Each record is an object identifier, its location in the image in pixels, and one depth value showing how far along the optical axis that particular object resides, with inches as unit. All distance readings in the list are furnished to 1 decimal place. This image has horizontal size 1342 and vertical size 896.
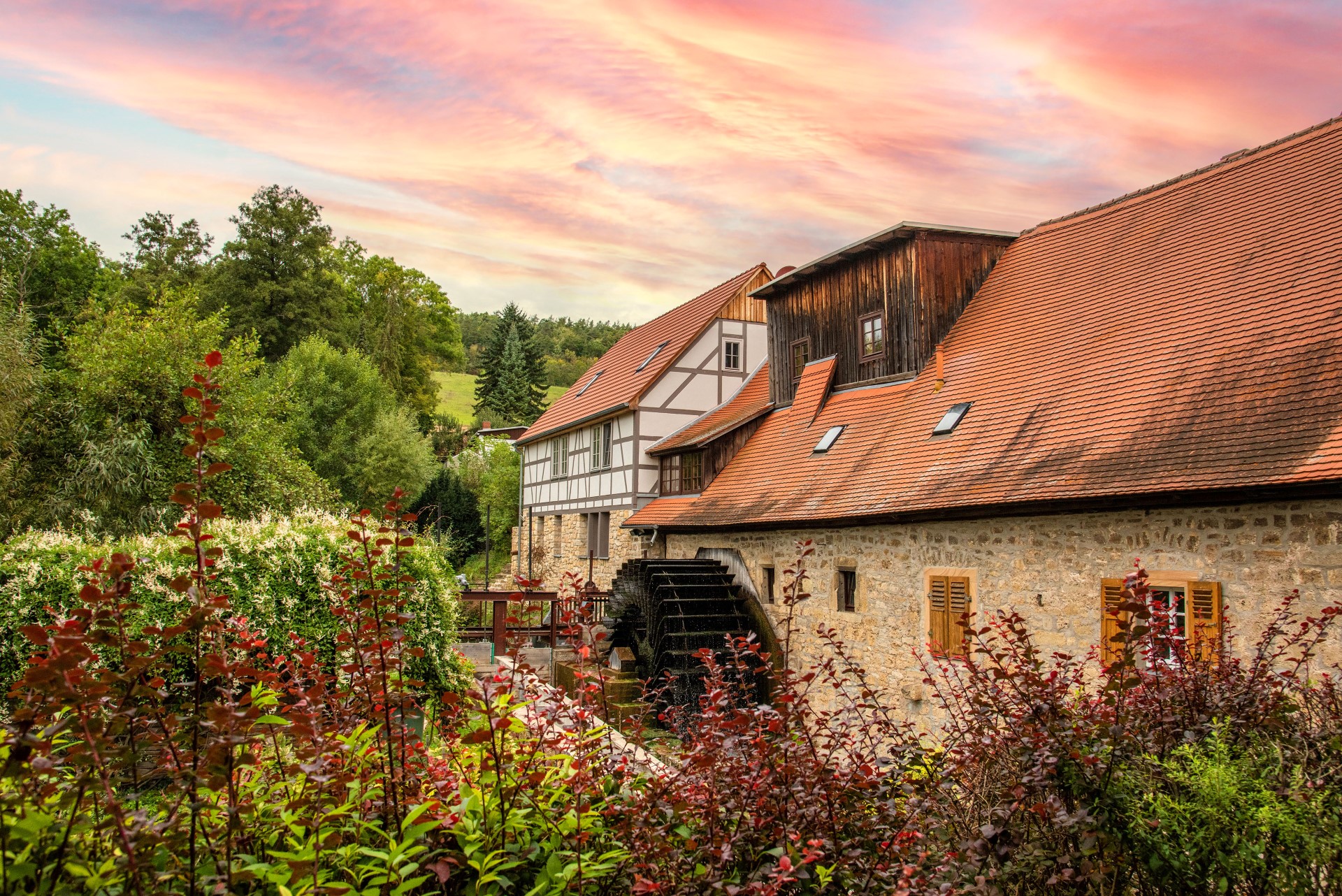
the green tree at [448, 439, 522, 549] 1353.3
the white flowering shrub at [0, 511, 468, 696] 335.9
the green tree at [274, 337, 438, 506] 1309.1
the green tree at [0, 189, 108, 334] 1312.7
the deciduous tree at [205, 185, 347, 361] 1425.9
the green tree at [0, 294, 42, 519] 659.4
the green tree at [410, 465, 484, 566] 1285.7
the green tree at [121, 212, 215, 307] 1628.9
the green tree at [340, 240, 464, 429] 1705.2
